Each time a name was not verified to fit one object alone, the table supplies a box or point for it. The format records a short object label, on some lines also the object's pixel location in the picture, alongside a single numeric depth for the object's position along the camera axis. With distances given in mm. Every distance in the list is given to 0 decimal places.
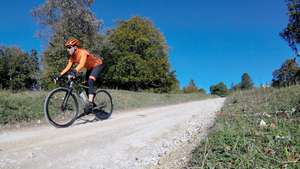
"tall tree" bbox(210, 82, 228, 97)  77024
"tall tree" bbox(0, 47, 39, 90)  39683
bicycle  5438
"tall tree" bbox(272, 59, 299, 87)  31068
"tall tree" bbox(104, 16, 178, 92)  32201
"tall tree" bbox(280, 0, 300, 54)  22304
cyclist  5798
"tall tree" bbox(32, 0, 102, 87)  19686
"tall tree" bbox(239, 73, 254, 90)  92906
